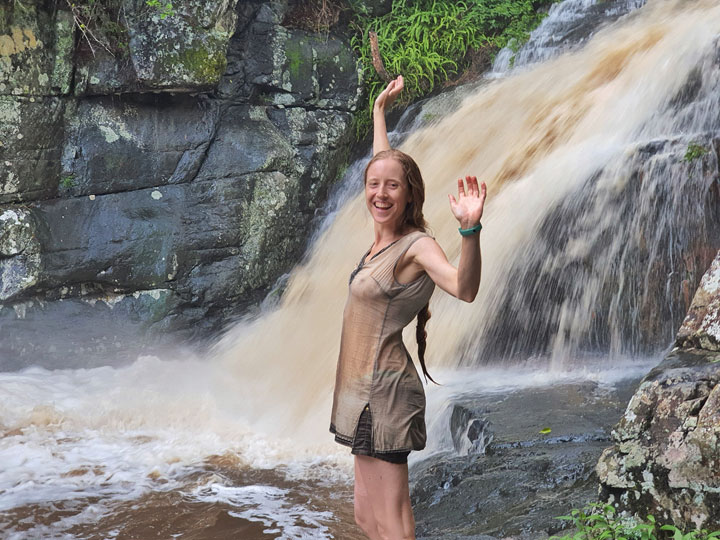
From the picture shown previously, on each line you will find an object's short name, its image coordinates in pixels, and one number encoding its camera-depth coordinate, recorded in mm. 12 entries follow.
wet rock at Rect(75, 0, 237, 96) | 6969
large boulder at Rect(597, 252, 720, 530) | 2639
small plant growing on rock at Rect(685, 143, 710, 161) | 5398
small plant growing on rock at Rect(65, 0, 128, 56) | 6949
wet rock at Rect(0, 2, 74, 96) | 6707
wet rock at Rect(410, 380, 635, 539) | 3340
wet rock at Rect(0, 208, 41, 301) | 6889
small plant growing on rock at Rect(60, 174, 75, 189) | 7143
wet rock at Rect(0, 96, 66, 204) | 6816
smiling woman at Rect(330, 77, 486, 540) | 2492
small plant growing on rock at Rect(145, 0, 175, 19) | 6859
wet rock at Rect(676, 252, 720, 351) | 3092
